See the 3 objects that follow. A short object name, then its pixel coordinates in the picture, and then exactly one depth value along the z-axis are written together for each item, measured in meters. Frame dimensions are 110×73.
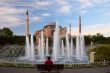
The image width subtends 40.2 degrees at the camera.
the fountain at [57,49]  20.07
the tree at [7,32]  55.72
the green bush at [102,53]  16.35
